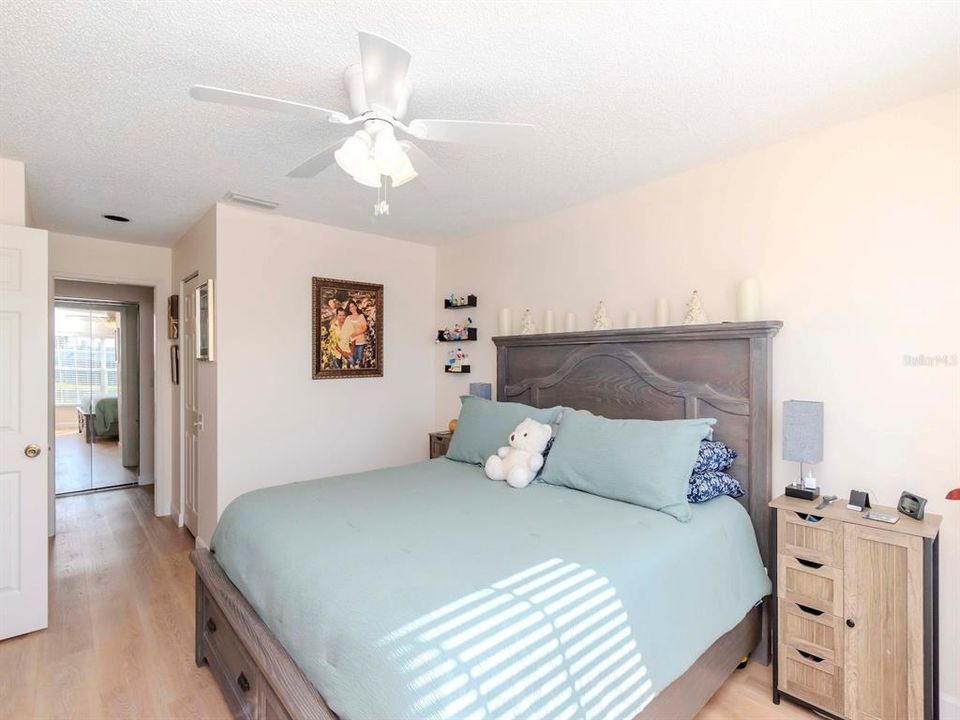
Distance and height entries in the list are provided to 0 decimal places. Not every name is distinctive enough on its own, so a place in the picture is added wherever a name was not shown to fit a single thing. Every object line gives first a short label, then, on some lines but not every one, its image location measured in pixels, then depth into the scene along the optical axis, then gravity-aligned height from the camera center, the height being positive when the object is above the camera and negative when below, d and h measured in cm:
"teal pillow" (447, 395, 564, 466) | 294 -39
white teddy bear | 253 -50
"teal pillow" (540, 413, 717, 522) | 213 -46
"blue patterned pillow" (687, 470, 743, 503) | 223 -58
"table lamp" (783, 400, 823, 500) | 216 -35
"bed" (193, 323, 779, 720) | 123 -69
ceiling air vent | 314 +105
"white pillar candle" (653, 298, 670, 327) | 282 +27
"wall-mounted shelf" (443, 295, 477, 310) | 412 +50
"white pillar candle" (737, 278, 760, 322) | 243 +29
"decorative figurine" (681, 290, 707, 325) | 264 +25
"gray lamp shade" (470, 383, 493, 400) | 386 -22
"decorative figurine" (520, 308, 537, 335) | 361 +26
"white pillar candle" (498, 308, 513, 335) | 369 +29
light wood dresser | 176 -97
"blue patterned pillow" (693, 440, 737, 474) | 234 -47
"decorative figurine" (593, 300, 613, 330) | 310 +26
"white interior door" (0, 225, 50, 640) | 254 -33
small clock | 184 -56
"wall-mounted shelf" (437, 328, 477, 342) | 413 +22
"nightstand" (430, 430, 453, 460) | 389 -64
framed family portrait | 382 +27
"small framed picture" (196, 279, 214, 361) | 335 +30
